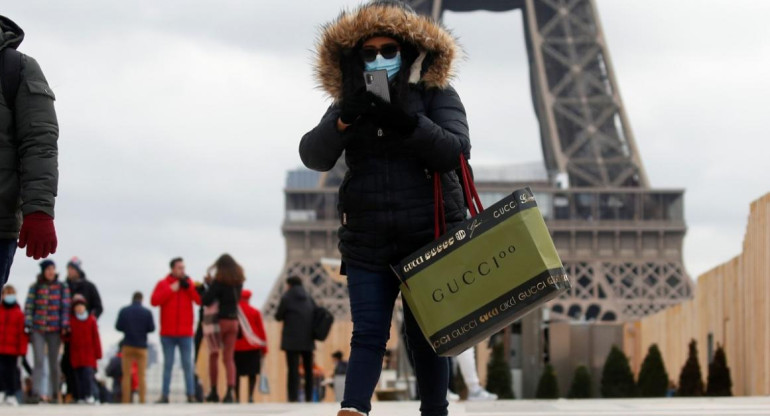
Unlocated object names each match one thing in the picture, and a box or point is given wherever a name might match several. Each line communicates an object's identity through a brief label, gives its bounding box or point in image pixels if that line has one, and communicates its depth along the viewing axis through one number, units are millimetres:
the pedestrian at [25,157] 5203
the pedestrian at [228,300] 13594
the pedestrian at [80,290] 14758
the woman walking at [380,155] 5312
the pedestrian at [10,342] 13875
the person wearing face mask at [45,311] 13586
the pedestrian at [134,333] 14609
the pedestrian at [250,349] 14518
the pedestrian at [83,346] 14391
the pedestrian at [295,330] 13984
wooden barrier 13703
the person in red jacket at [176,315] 13742
